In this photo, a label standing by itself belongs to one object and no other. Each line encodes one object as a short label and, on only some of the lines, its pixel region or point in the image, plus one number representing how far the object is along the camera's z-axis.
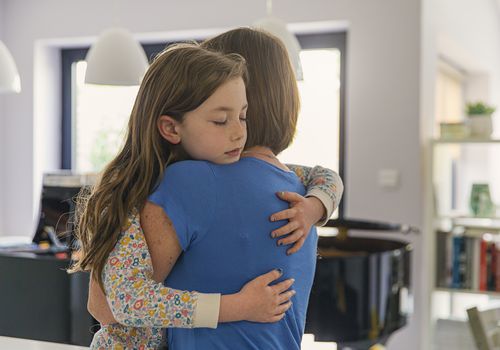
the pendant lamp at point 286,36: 2.94
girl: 0.88
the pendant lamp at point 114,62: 3.29
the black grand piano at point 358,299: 2.75
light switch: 4.05
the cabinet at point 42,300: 3.04
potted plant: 3.97
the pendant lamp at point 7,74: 3.33
